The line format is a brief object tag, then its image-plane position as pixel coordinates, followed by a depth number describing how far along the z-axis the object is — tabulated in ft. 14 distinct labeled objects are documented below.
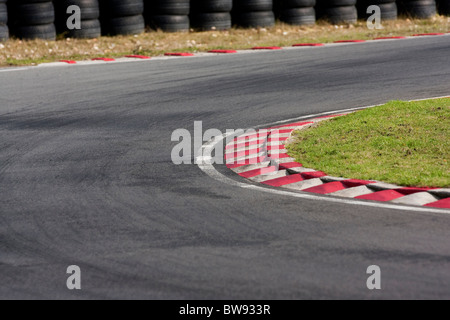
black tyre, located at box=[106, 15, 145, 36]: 70.54
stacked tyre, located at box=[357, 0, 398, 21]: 79.82
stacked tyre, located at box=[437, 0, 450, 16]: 84.69
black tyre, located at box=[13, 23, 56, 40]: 66.03
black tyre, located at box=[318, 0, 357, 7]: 78.38
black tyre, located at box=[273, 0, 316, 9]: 76.02
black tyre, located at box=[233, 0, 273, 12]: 74.54
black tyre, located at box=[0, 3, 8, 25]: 63.98
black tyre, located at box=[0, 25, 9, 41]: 64.69
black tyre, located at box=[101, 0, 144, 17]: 69.36
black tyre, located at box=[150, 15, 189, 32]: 72.28
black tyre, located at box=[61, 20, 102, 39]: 68.80
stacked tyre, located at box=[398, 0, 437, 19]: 81.35
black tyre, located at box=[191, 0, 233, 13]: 73.31
